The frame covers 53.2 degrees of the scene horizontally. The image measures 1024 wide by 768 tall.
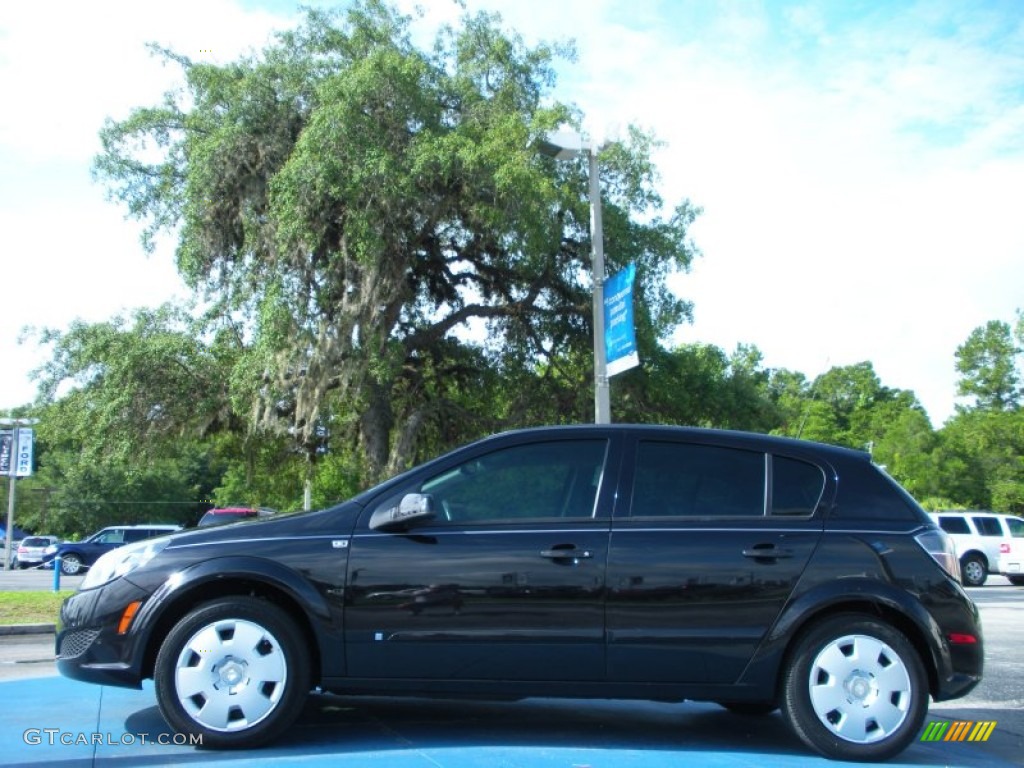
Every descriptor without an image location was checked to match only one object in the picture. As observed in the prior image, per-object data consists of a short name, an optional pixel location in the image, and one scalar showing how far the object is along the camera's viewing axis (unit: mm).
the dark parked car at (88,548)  30422
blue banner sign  12086
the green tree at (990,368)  62594
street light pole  12742
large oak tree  19281
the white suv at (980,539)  24609
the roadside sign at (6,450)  24203
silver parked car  37031
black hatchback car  4984
